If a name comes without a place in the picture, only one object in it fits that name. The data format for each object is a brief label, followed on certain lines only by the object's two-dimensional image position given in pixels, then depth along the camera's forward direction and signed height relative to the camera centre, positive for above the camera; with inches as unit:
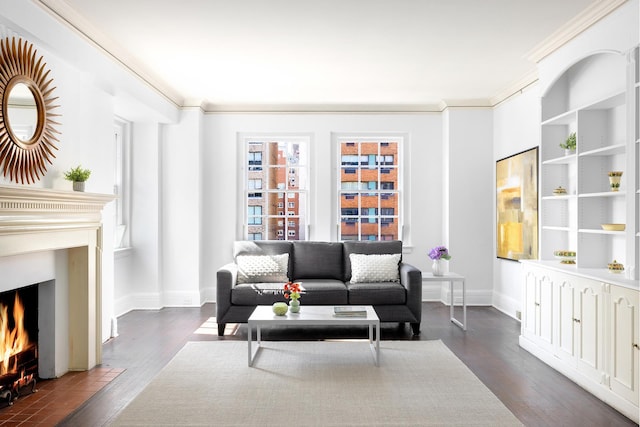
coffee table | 153.1 -34.1
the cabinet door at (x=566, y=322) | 143.2 -33.0
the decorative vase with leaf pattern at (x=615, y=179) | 141.4 +10.2
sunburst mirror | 119.6 +27.6
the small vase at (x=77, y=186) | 146.9 +8.3
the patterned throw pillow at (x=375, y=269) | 211.5 -24.5
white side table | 202.7 -27.9
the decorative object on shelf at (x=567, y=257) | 164.4 -14.8
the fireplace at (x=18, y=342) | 126.3 -35.8
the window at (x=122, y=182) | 240.4 +15.5
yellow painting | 210.5 +3.7
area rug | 115.5 -49.0
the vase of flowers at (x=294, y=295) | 164.9 -28.1
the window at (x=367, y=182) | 270.4 +17.6
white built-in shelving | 127.6 +17.4
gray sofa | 196.4 -28.5
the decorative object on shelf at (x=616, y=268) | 136.3 -15.3
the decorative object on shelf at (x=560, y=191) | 169.9 +8.0
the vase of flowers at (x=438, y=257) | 212.4 -19.2
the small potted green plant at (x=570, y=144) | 164.7 +23.9
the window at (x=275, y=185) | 269.9 +15.8
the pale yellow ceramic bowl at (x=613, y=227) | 137.1 -3.8
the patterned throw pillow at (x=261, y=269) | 211.9 -24.6
